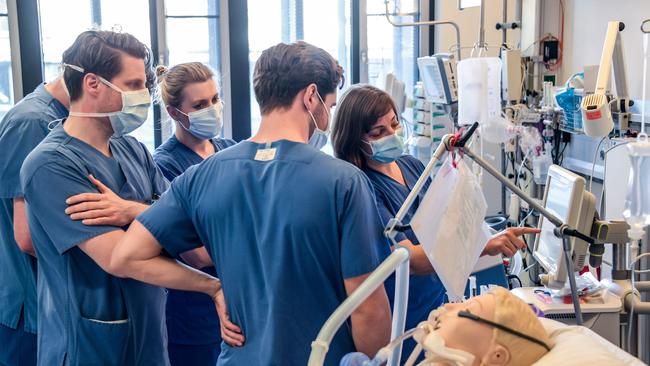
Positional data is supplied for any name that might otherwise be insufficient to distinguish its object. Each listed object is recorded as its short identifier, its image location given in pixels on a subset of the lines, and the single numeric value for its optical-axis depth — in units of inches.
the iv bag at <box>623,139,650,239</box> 83.1
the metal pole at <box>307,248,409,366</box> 43.4
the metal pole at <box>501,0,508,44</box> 161.2
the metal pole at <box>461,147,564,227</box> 60.3
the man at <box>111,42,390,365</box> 56.2
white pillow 47.4
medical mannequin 48.8
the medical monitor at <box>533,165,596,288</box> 70.6
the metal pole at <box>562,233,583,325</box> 66.1
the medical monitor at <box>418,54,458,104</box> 151.9
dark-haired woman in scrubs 81.0
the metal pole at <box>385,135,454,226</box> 56.5
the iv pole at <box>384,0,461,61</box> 163.8
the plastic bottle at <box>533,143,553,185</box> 143.2
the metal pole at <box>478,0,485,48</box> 150.9
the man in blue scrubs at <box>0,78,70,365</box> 84.3
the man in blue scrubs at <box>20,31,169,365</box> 66.6
